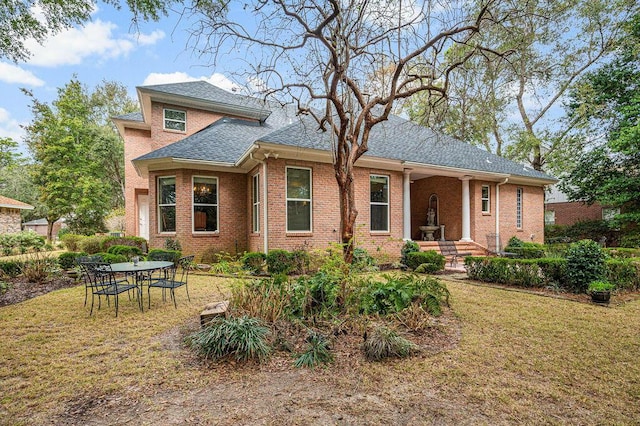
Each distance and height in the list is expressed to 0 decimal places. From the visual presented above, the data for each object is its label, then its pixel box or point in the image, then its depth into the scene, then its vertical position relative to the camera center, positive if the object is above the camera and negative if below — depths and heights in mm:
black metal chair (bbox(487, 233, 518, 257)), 14021 -1374
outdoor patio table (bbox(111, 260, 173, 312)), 5461 -946
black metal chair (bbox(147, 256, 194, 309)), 5802 -1298
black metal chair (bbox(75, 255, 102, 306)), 6156 -988
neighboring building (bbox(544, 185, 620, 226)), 21328 +194
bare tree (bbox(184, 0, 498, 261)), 5367 +3368
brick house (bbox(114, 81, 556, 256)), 10117 +1361
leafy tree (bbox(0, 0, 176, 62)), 5082 +3561
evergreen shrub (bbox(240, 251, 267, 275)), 8936 -1336
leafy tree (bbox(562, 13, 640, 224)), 15977 +5125
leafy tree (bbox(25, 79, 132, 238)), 19828 +3775
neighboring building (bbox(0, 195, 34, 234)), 21609 +333
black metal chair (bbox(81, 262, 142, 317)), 5387 -1099
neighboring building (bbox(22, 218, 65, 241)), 36094 -837
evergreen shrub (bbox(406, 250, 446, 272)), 9523 -1433
